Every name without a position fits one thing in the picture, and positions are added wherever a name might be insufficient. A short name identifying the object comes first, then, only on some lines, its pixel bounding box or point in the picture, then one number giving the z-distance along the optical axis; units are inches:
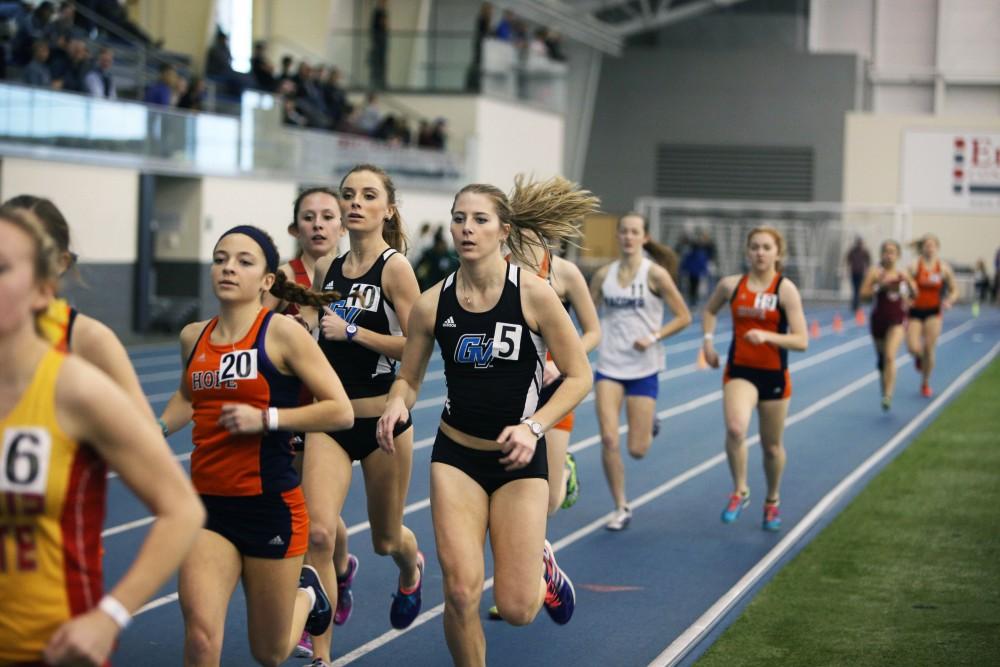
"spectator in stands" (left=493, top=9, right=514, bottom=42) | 1382.9
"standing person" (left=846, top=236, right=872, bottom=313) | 1497.3
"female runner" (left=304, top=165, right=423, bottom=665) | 257.9
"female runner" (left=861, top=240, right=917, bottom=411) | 677.3
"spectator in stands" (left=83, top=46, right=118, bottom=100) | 832.3
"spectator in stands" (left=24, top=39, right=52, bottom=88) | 789.9
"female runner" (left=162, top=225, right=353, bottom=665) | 204.8
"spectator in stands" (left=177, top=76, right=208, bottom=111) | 925.8
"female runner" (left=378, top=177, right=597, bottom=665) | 225.8
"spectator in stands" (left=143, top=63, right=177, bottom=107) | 900.0
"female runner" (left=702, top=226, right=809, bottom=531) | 389.4
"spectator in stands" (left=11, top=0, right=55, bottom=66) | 800.9
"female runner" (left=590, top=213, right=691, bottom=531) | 398.6
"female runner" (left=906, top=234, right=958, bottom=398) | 732.7
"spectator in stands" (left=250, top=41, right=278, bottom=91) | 1082.1
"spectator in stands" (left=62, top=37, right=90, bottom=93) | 823.1
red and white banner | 1766.7
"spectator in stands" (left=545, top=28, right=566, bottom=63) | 1482.5
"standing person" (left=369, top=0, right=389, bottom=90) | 1309.1
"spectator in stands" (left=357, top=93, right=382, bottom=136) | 1179.3
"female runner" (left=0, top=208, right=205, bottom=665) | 122.6
